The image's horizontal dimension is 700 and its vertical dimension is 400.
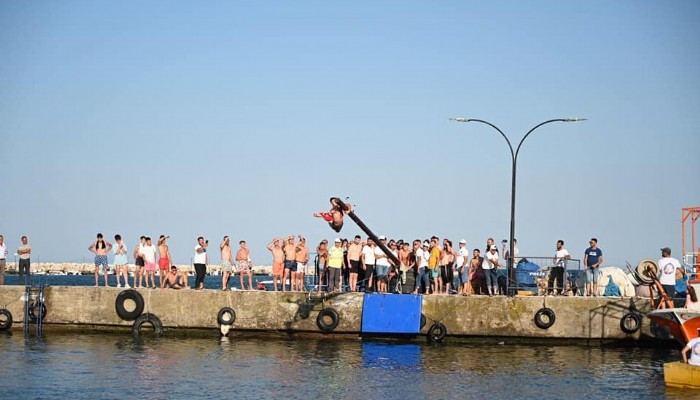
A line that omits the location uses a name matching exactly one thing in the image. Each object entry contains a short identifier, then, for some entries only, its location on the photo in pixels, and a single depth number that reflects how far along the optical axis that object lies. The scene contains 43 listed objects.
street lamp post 34.19
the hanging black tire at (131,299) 33.47
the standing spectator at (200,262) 33.62
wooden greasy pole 26.59
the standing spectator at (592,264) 32.59
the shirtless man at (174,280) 34.47
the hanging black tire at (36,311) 33.69
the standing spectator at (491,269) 33.38
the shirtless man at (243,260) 34.09
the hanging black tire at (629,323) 32.34
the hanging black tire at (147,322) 33.44
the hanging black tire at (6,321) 33.75
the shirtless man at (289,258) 33.17
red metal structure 35.66
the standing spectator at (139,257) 33.81
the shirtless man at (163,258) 34.28
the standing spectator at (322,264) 33.78
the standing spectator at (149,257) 33.78
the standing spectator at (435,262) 33.34
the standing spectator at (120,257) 34.00
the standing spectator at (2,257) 34.57
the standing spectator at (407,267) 33.31
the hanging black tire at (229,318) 33.31
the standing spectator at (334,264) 33.19
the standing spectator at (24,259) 35.44
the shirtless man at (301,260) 33.41
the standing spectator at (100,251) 34.19
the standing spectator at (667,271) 30.23
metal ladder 33.69
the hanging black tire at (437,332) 32.66
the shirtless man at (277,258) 33.59
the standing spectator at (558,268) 33.50
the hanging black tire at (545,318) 32.53
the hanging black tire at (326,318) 32.94
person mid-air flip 25.89
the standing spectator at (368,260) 33.44
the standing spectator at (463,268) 33.69
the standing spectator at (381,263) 33.41
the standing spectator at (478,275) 34.09
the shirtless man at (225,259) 33.50
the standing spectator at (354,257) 33.44
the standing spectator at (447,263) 33.47
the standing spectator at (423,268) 33.53
